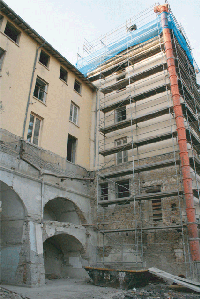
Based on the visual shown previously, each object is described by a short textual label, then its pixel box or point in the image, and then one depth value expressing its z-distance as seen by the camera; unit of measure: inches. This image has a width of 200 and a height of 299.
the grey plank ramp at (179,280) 336.9
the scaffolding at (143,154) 519.5
